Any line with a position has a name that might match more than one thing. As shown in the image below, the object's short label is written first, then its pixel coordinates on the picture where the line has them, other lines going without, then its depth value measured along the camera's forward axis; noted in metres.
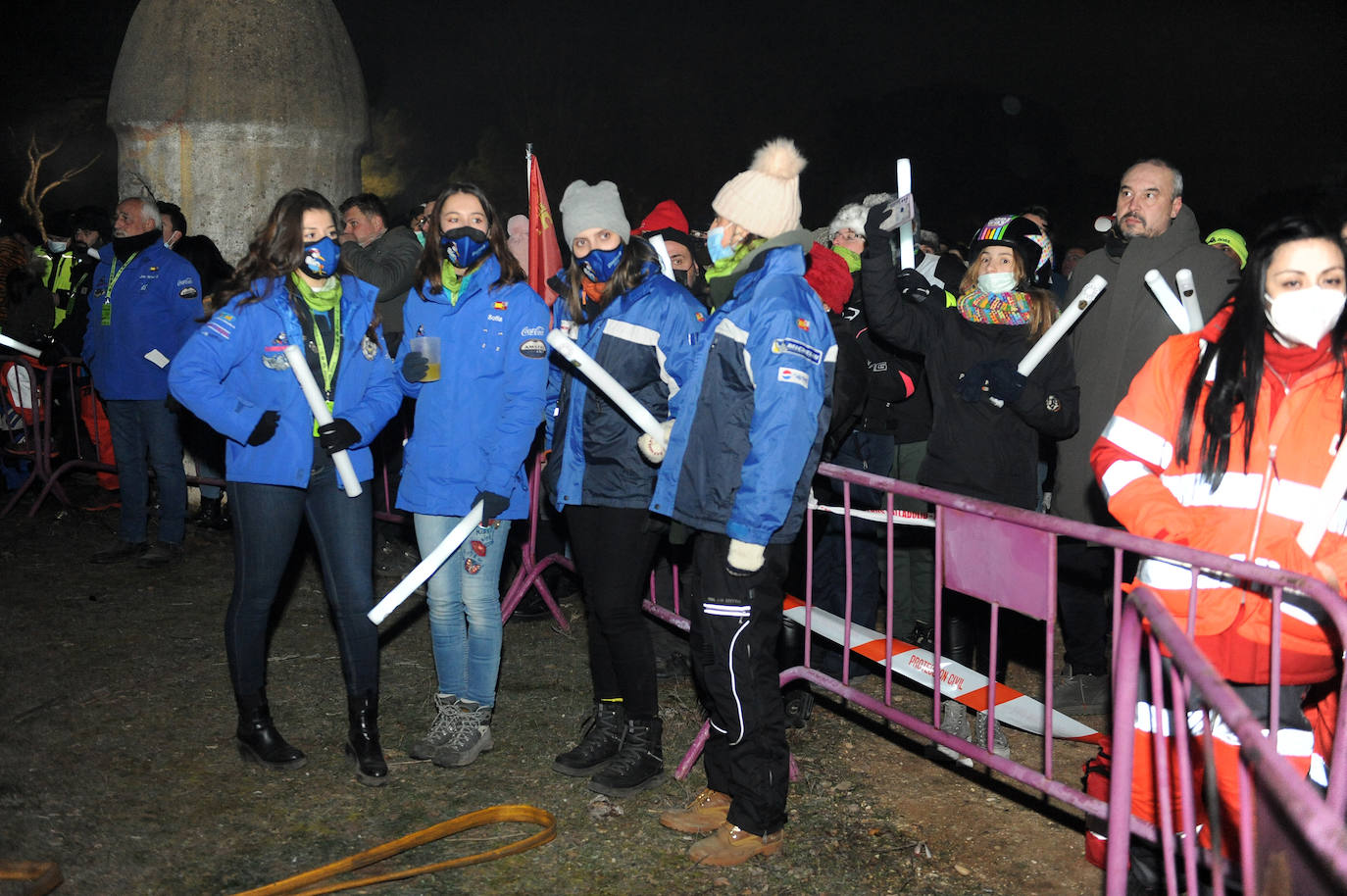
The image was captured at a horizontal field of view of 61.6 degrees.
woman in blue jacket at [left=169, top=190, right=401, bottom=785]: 4.16
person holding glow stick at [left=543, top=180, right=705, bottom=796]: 4.23
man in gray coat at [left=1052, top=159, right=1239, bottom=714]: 5.18
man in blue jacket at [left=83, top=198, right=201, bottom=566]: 7.30
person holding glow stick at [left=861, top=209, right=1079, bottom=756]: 4.68
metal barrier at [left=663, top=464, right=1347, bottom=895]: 1.53
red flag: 6.24
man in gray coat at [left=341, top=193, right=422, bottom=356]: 6.25
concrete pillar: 8.81
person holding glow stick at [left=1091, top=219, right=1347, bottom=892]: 2.93
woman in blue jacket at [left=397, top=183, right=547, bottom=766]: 4.34
